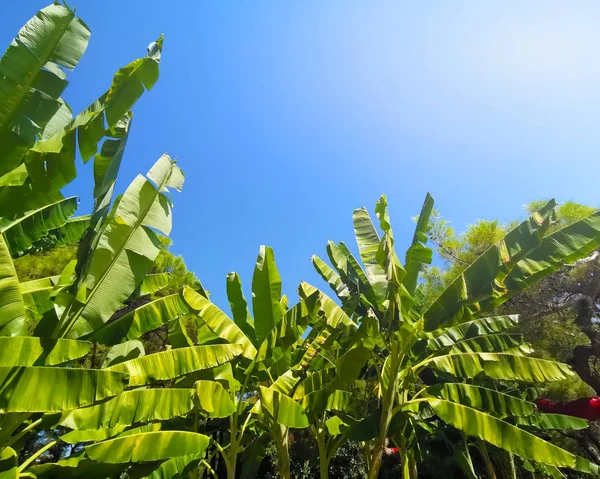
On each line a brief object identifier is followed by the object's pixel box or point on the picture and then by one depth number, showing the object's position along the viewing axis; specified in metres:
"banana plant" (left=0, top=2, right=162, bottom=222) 3.34
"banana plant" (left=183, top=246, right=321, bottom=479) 3.94
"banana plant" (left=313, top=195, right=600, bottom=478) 4.29
